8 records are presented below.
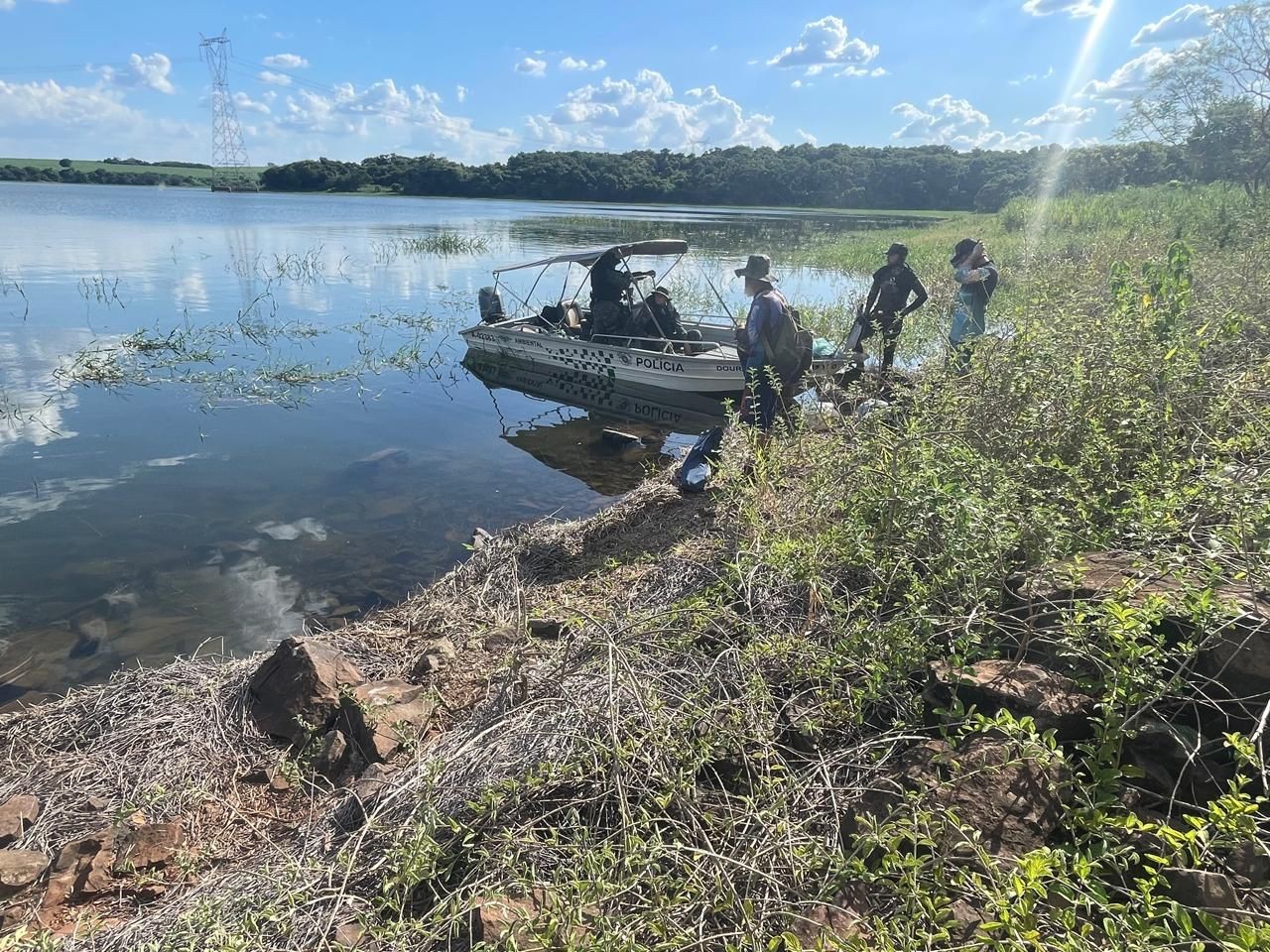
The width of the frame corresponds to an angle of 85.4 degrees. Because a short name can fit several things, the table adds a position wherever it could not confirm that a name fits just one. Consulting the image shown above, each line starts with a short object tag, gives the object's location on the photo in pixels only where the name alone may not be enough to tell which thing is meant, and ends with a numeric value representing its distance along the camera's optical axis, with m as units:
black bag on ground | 7.16
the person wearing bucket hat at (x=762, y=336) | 7.21
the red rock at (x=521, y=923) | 2.09
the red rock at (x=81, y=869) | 3.12
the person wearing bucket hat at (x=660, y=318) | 12.49
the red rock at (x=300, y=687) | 4.14
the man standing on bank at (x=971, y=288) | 7.86
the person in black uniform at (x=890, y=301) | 8.80
